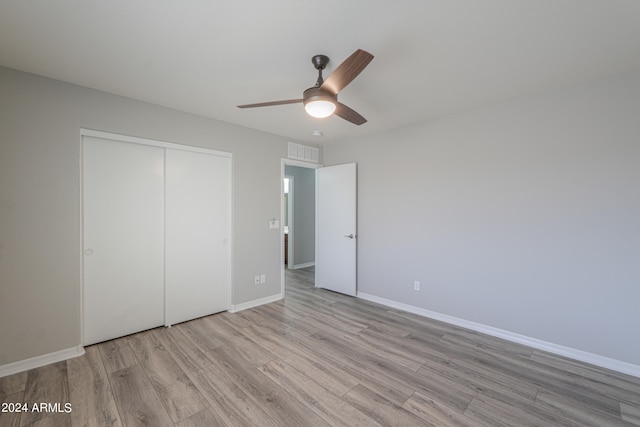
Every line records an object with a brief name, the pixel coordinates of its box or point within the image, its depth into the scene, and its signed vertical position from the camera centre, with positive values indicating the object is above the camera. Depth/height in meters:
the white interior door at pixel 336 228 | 4.30 -0.29
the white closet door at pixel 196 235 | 3.17 -0.31
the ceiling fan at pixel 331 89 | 1.60 +0.87
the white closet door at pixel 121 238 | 2.66 -0.30
